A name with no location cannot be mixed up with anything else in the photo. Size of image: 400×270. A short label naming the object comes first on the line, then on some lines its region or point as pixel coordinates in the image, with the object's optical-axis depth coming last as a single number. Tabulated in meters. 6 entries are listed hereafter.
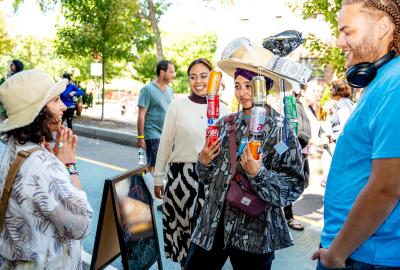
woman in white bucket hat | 1.88
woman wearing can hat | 2.37
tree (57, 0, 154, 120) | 14.16
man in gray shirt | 5.44
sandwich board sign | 3.02
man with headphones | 1.36
